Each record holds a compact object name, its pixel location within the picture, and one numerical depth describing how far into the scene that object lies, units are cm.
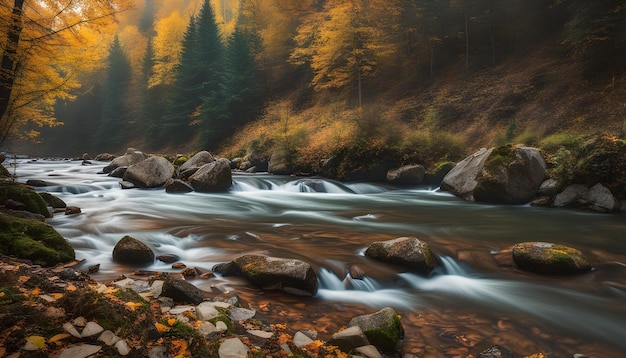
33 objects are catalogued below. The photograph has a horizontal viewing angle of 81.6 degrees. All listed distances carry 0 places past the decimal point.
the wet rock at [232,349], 231
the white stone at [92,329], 205
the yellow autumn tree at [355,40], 2441
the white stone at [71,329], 202
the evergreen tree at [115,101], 4522
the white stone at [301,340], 286
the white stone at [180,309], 289
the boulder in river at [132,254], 522
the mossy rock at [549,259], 526
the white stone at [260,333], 285
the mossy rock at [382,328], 321
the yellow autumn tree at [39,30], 675
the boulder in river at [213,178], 1304
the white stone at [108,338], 204
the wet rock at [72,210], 807
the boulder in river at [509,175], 1121
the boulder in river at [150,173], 1303
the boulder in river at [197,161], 1628
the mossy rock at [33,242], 435
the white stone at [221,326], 265
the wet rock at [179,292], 339
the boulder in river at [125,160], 1809
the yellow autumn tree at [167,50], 4081
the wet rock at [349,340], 299
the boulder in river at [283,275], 437
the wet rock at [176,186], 1230
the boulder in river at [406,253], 523
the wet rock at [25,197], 662
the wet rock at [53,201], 843
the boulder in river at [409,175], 1571
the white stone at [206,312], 281
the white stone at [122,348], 201
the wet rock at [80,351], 187
